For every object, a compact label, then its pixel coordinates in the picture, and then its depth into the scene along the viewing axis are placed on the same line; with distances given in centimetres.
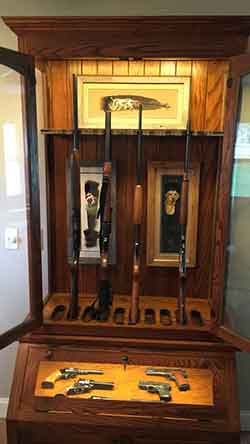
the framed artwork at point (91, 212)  183
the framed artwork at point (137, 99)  172
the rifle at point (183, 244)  162
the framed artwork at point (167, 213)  180
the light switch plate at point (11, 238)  191
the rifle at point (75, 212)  163
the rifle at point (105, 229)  163
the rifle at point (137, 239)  164
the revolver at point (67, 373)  155
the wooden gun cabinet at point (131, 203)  141
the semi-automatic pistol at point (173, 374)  151
